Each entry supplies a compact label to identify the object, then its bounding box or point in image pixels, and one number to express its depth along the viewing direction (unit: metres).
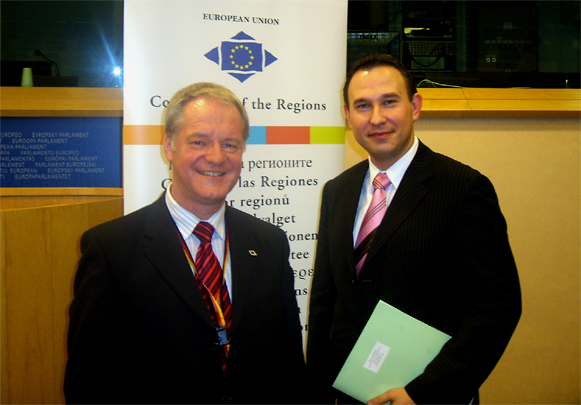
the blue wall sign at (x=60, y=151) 2.67
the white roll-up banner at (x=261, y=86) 1.90
